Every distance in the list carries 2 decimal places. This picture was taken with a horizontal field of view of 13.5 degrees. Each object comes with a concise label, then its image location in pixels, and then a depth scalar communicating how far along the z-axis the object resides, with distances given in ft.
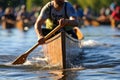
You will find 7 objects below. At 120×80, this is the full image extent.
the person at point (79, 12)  92.38
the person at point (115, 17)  106.60
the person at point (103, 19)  126.00
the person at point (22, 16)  108.68
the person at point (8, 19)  113.49
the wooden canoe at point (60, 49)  35.40
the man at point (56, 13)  38.70
